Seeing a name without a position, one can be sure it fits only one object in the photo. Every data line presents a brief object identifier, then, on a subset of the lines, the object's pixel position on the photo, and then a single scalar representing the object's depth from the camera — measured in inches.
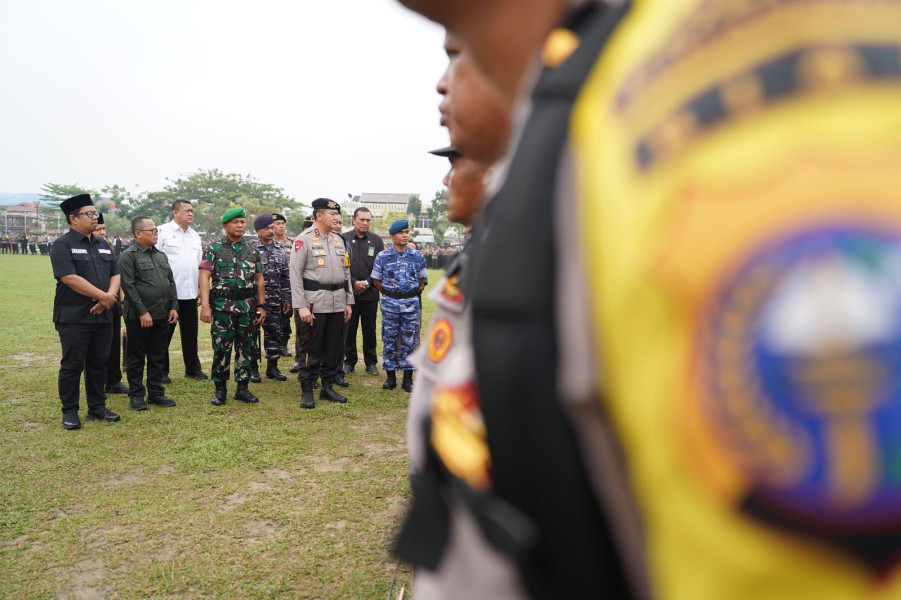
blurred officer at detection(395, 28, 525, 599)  22.0
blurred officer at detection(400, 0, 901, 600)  12.7
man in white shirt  308.3
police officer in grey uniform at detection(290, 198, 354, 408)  269.3
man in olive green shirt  263.0
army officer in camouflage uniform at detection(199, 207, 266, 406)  269.3
